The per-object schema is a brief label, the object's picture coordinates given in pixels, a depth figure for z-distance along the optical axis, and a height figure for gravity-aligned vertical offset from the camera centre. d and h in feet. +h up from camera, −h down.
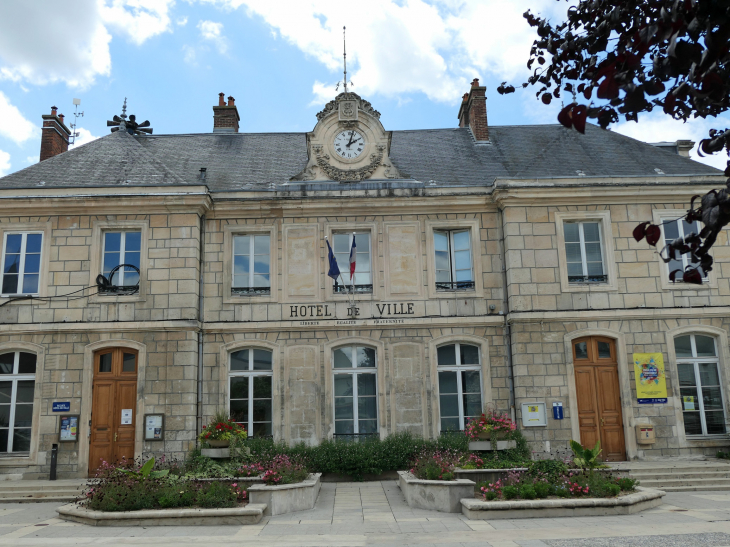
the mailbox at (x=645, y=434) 38.78 -2.27
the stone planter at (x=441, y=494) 29.63 -4.25
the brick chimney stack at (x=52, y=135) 51.31 +22.40
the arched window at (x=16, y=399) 38.88 +0.94
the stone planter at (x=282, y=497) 29.45 -4.17
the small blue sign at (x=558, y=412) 39.01 -0.75
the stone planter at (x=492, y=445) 37.40 -2.55
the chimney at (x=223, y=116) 55.16 +25.16
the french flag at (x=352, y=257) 39.60 +9.16
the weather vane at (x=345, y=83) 44.72 +22.49
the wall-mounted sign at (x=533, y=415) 38.93 -0.89
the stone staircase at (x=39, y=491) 34.17 -4.22
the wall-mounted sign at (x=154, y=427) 38.11 -0.99
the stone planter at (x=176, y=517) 26.91 -4.51
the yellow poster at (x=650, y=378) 39.65 +1.18
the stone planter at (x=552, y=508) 27.43 -4.65
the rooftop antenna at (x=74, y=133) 57.93 +26.12
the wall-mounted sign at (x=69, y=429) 38.29 -0.98
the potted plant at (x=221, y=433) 37.27 -1.42
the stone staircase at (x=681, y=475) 34.45 -4.33
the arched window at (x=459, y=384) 40.63 +1.16
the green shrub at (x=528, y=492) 28.40 -4.07
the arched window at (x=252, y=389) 40.42 +1.18
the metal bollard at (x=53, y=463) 37.42 -2.91
